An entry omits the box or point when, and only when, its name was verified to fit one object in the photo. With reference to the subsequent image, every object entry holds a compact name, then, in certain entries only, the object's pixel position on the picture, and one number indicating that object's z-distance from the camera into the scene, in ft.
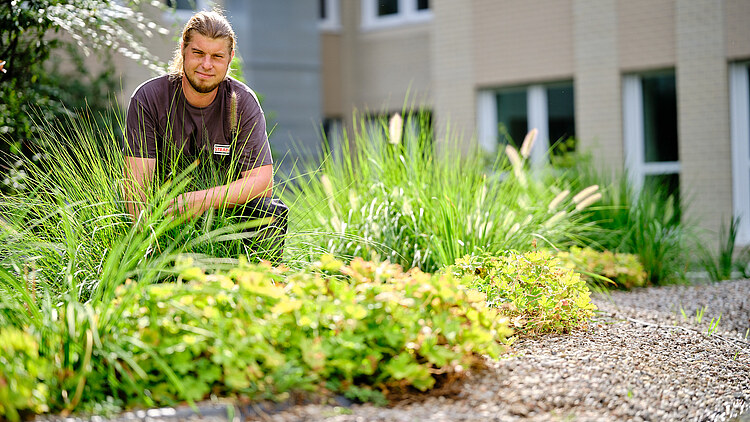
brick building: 30.86
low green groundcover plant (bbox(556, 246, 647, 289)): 18.66
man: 12.28
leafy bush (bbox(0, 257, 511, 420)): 8.21
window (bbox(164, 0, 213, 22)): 40.22
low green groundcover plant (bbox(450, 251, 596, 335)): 12.85
